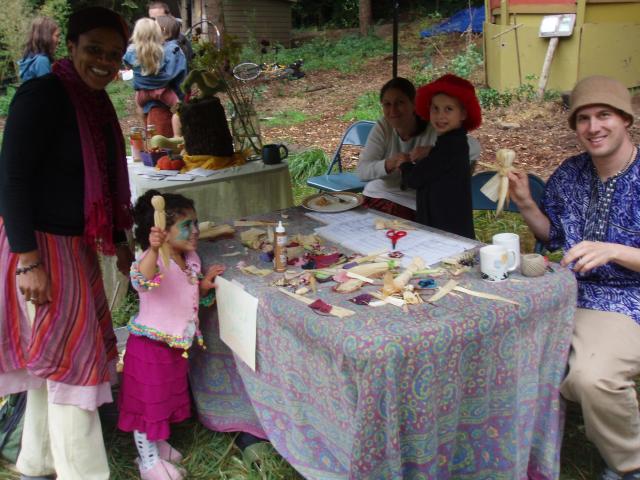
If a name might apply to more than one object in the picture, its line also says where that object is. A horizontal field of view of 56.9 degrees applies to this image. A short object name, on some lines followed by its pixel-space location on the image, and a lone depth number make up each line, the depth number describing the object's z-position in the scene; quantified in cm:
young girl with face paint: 215
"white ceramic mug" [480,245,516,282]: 191
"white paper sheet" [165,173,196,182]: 342
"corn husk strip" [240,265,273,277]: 214
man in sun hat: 197
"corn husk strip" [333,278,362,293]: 193
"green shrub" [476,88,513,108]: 828
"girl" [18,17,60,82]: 509
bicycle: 1299
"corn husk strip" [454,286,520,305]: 178
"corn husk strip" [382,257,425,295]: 188
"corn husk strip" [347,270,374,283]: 200
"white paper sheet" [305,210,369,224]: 272
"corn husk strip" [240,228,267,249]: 243
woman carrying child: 502
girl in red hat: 282
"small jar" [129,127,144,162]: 394
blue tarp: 1540
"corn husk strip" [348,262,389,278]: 204
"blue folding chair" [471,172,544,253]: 373
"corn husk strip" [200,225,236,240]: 253
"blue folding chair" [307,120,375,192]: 464
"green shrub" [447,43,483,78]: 1006
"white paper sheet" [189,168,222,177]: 353
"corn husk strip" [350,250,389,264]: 218
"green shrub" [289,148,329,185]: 652
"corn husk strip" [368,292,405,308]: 180
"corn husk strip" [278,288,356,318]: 174
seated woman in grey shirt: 333
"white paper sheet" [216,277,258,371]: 202
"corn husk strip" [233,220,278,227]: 270
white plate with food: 285
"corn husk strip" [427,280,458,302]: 182
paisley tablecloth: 160
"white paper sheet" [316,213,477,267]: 222
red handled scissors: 236
